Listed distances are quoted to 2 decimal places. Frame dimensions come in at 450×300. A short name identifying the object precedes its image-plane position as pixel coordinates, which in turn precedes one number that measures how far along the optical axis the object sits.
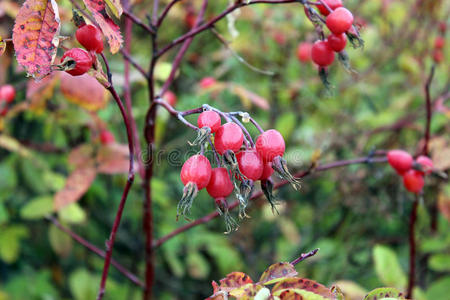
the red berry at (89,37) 0.48
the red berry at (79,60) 0.47
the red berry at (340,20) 0.51
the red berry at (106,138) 0.71
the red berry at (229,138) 0.47
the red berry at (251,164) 0.47
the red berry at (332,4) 0.52
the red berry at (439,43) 1.11
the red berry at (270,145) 0.47
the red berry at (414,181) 0.58
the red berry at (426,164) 0.57
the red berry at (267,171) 0.48
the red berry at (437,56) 1.11
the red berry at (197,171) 0.47
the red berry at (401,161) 0.58
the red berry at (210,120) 0.47
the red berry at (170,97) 0.83
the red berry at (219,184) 0.48
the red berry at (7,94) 0.70
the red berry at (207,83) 0.83
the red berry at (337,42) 0.53
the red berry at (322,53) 0.54
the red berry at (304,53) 1.03
